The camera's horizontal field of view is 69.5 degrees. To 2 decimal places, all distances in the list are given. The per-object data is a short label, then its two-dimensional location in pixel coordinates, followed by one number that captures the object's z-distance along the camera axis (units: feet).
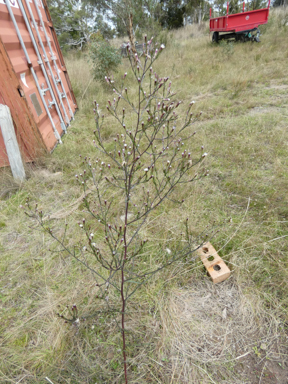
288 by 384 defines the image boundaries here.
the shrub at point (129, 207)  3.69
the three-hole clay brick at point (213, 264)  5.64
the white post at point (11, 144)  9.62
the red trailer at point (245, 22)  30.62
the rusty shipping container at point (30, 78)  9.57
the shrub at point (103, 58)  21.38
